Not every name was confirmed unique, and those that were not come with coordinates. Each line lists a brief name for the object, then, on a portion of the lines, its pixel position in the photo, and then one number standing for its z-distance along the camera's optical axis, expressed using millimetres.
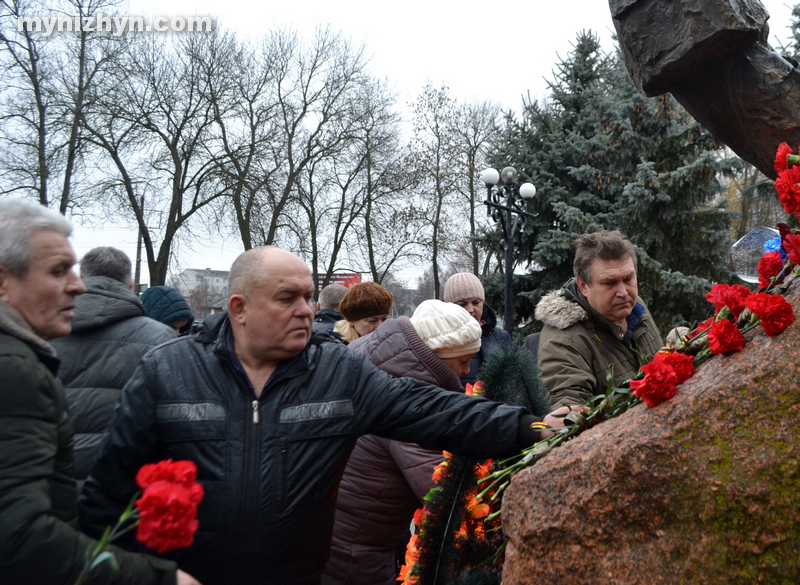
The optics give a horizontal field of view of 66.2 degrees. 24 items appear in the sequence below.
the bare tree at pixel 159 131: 15211
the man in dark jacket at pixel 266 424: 1727
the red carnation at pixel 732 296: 1438
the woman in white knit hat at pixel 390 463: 2271
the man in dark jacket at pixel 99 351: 2635
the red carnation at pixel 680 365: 1376
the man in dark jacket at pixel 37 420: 1178
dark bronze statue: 1857
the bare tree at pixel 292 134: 18531
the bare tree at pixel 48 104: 12453
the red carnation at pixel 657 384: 1346
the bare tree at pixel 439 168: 23750
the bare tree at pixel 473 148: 23922
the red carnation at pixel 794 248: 1393
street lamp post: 10734
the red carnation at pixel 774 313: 1284
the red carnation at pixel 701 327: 1605
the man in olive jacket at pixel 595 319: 2393
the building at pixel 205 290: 45097
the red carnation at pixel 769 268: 1551
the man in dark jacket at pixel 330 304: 5203
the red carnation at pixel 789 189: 1443
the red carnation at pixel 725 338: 1348
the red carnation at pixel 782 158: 1517
